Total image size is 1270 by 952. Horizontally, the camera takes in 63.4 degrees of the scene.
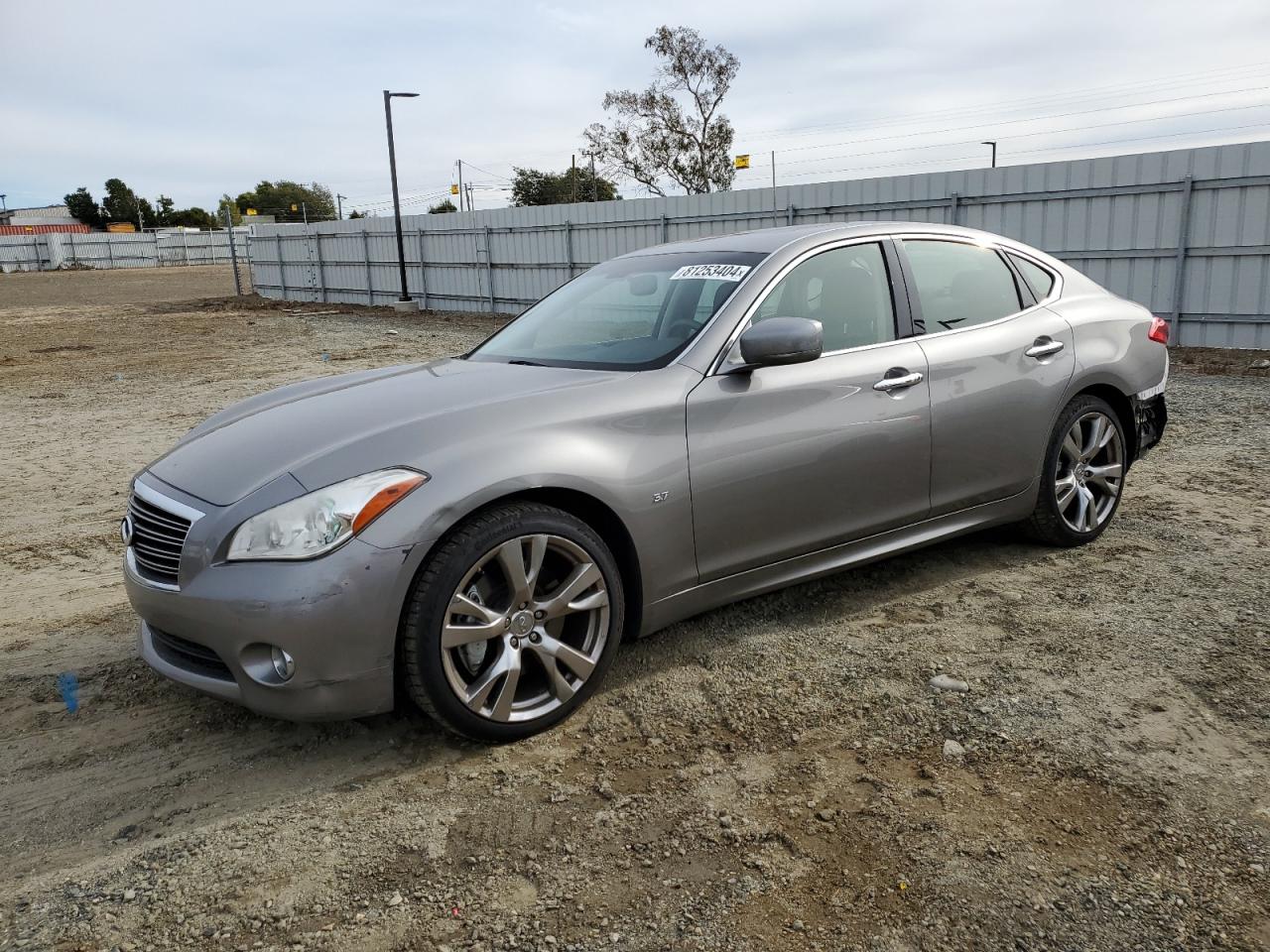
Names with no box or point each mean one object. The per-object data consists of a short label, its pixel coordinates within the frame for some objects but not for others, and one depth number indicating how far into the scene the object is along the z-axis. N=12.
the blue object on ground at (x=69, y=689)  3.69
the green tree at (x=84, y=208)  106.19
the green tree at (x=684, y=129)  48.00
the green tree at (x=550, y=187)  71.94
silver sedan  2.98
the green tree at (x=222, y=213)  117.34
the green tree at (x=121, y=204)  108.94
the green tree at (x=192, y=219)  115.78
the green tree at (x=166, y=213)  113.94
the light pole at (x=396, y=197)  24.81
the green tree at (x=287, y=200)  110.25
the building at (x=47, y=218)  95.94
